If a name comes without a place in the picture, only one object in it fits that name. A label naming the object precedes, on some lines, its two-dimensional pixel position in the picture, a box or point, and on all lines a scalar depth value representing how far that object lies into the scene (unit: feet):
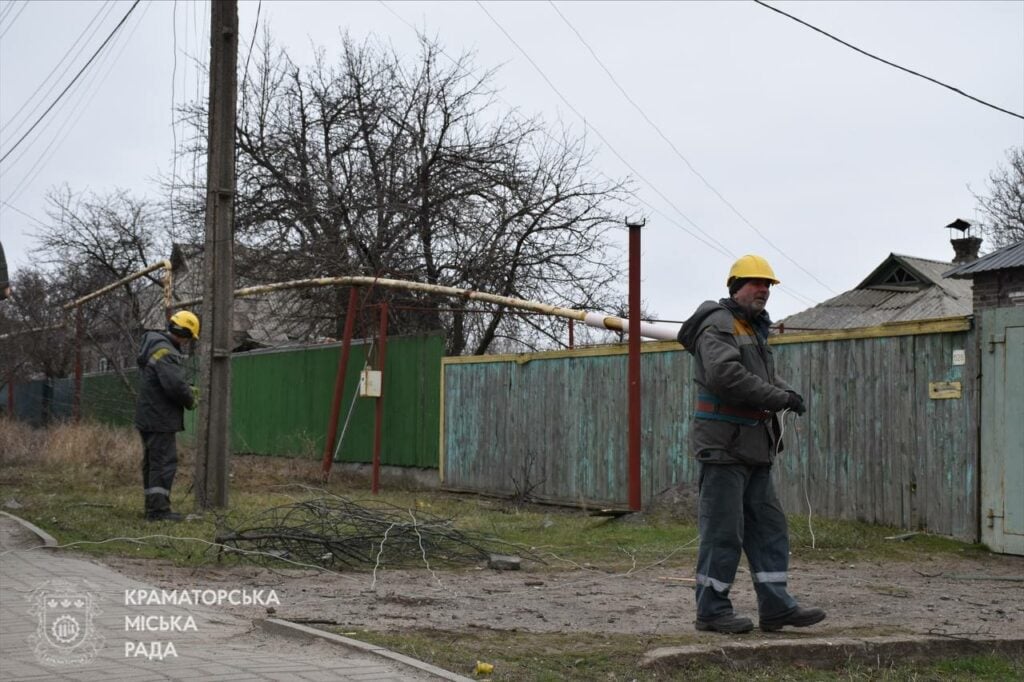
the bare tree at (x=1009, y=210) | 140.77
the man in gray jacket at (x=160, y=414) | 34.81
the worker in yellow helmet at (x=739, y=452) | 18.78
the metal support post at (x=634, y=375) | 38.22
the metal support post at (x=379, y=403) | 51.85
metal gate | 30.86
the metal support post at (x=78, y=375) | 83.46
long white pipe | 46.19
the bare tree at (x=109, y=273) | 96.43
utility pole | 38.09
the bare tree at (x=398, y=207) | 71.46
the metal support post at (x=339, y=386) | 55.67
